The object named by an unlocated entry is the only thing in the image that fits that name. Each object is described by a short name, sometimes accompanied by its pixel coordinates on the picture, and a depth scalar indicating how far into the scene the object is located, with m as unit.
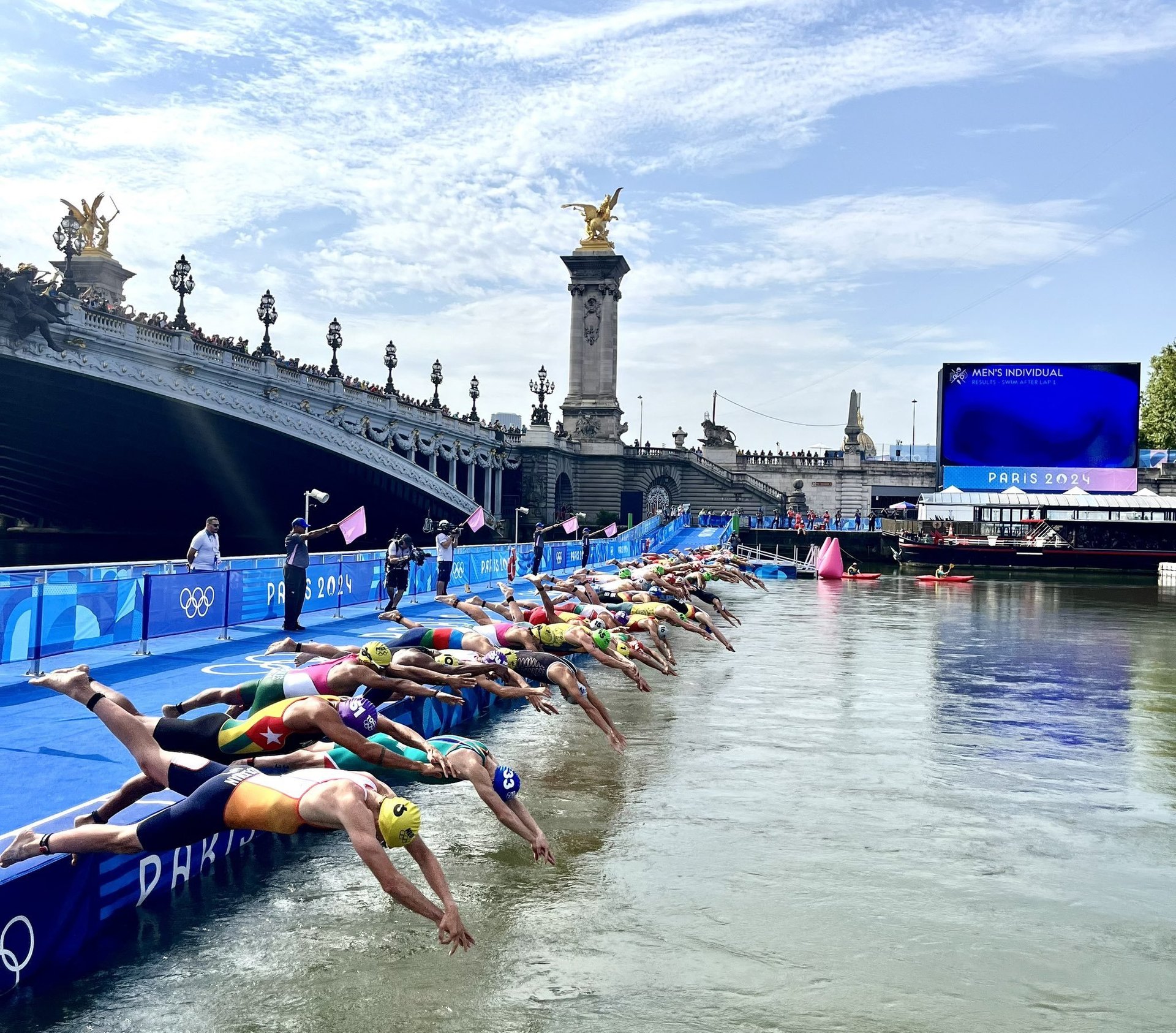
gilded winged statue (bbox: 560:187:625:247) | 93.56
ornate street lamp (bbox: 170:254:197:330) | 48.31
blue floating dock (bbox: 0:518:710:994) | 7.59
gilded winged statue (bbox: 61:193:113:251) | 75.31
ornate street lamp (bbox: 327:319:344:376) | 59.16
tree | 93.44
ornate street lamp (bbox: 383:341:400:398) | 66.66
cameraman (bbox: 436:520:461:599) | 29.70
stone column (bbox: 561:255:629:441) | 91.56
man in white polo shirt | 20.84
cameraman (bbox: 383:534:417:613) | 26.39
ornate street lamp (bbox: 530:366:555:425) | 85.81
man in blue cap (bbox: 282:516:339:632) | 21.06
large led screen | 73.31
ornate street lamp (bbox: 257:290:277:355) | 53.44
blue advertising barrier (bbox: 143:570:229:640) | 18.89
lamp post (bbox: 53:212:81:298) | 41.34
